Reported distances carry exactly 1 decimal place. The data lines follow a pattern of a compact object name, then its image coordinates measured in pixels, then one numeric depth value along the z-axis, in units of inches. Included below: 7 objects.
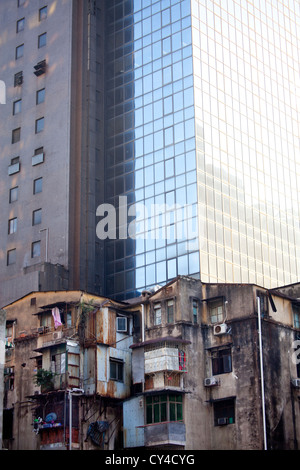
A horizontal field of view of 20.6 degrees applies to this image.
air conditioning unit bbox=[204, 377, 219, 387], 2313.0
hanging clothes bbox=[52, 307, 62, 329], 2534.4
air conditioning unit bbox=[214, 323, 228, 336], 2333.9
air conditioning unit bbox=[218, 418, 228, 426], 2258.9
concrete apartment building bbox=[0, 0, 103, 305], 3228.3
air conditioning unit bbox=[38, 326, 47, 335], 2576.3
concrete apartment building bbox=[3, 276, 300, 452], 2244.1
